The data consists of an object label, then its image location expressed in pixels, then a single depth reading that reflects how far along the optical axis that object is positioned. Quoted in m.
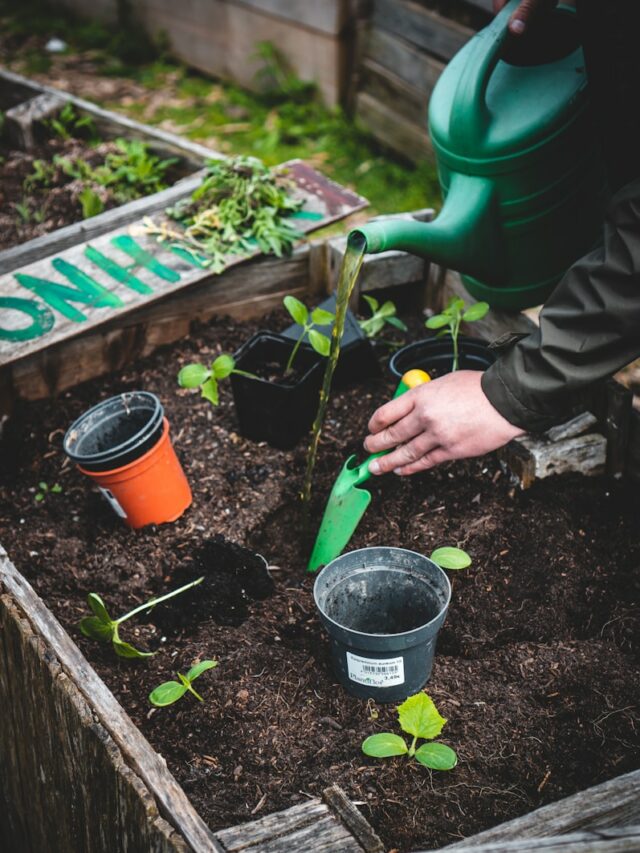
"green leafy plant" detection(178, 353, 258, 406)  2.23
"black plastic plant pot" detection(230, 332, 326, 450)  2.35
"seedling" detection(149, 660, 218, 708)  1.70
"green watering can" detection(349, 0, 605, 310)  2.13
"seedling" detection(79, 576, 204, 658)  1.81
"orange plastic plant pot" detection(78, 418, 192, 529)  2.15
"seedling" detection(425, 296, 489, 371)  2.27
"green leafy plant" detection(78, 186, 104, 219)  3.21
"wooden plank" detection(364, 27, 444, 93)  4.04
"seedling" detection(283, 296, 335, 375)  2.18
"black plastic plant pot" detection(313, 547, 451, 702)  1.63
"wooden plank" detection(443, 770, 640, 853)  1.26
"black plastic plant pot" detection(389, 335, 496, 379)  2.36
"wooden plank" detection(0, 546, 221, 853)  1.34
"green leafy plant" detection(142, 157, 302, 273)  2.76
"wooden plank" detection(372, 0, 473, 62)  3.87
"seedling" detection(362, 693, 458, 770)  1.55
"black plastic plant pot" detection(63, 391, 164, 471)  2.10
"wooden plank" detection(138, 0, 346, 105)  4.59
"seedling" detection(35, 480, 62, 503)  2.43
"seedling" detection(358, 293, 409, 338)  2.60
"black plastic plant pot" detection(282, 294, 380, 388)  2.50
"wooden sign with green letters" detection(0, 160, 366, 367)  2.50
